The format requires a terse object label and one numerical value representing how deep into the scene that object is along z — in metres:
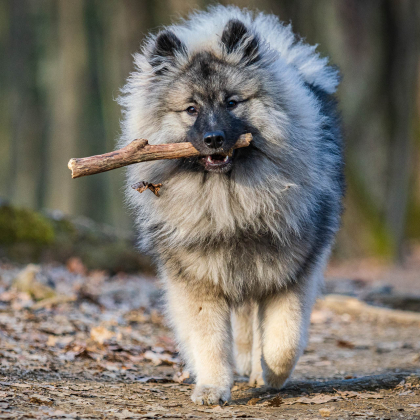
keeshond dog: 7.31
